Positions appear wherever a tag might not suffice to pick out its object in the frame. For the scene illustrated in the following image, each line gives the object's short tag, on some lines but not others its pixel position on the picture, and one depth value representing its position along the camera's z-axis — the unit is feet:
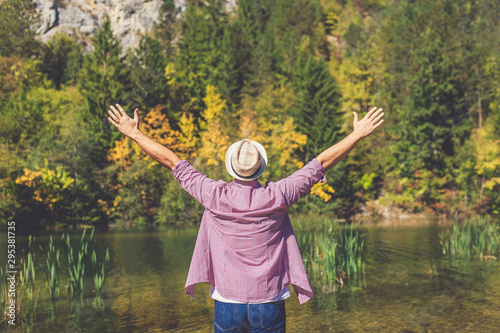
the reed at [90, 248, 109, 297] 30.27
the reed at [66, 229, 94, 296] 29.07
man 9.13
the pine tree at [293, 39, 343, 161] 121.29
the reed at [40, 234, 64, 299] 29.13
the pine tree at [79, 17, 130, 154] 128.47
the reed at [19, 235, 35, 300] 27.93
